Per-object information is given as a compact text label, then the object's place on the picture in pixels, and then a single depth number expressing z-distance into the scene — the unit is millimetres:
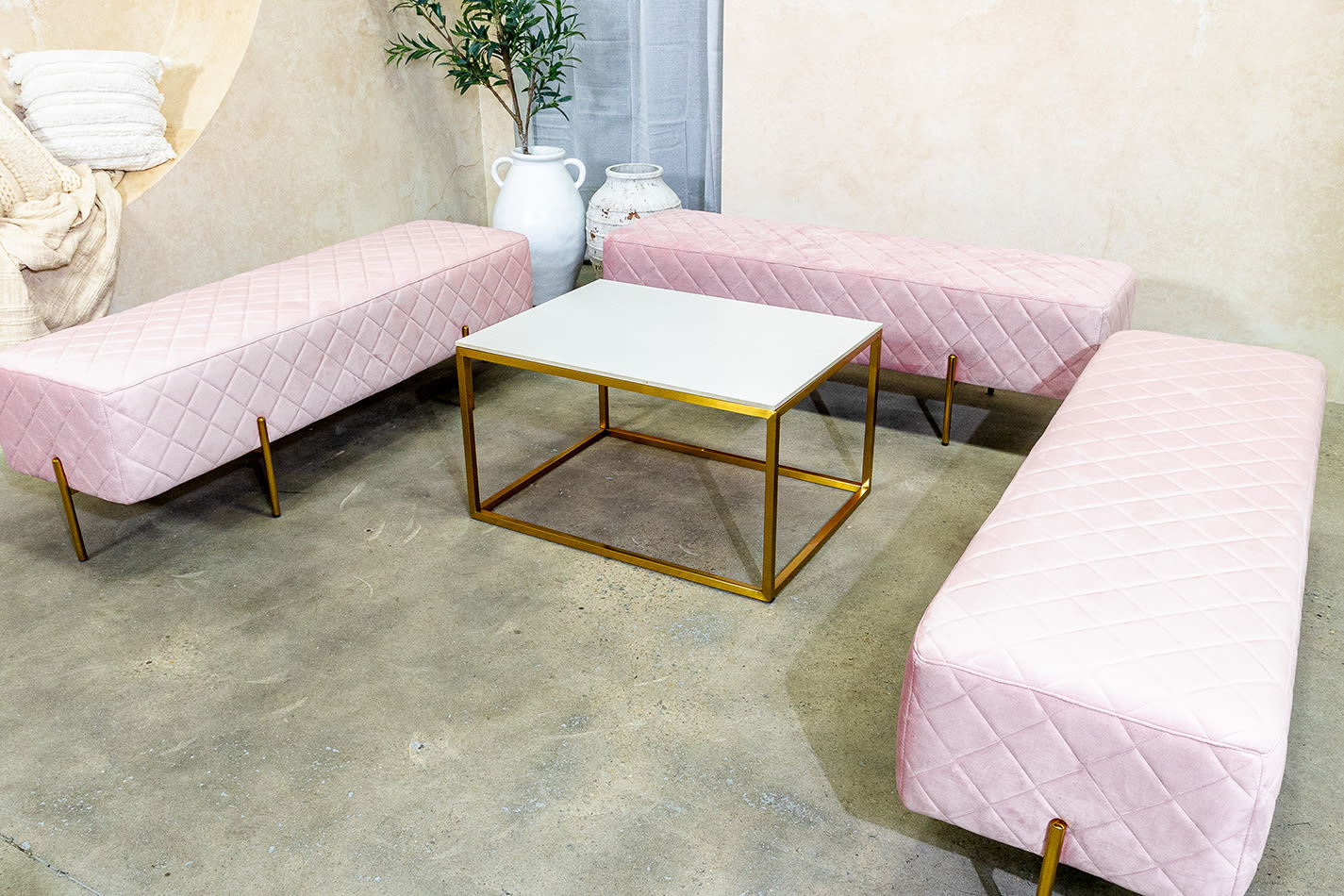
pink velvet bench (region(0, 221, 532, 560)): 2152
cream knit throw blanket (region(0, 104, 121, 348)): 2750
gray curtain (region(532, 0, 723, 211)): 3803
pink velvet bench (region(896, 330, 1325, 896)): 1233
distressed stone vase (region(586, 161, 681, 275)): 3738
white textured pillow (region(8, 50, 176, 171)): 3008
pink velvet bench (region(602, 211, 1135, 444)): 2562
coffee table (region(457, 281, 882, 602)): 2100
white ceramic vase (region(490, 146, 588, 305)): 3668
